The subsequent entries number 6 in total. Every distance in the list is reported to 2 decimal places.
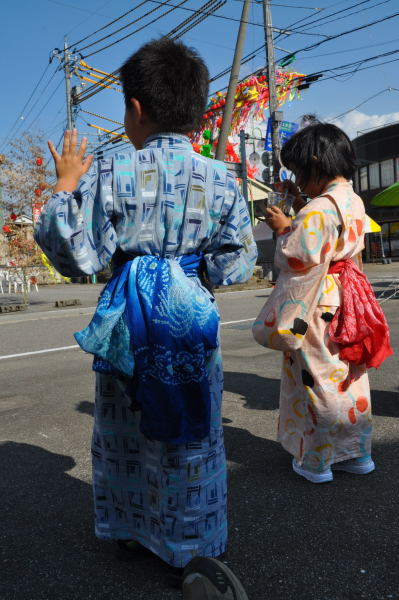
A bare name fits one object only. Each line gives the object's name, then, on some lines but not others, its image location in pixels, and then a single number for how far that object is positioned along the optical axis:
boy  1.41
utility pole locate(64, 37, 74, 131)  18.89
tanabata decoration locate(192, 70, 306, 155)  22.97
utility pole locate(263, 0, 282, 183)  13.12
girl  2.03
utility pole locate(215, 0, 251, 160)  12.17
